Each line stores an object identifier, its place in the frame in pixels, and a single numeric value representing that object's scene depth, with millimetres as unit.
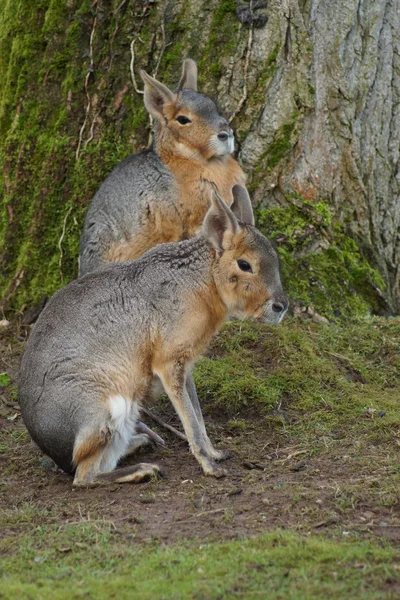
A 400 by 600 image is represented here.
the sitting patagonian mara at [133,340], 11172
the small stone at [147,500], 10523
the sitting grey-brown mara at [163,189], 15008
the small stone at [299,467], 11336
